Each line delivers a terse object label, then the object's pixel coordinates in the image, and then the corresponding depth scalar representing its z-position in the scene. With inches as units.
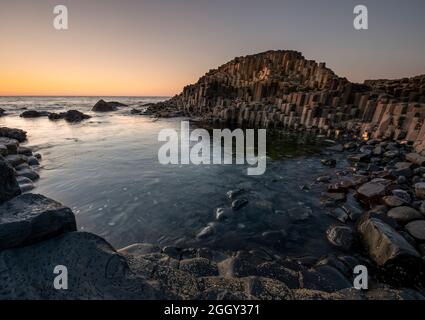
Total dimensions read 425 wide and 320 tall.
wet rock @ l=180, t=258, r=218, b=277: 141.7
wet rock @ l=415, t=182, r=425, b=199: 231.6
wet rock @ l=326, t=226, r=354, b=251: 176.8
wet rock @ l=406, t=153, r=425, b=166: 325.4
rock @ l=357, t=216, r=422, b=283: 139.3
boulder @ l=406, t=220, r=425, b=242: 170.4
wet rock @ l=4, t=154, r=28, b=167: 361.1
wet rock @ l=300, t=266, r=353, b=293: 134.0
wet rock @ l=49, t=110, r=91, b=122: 1166.3
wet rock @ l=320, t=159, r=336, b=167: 396.8
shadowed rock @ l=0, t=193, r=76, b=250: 108.4
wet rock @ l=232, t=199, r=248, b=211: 251.0
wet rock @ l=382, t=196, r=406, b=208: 215.0
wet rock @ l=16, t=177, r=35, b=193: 289.7
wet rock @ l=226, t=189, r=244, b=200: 281.6
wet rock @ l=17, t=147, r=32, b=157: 450.9
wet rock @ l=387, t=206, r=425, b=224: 192.7
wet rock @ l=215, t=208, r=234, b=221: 231.5
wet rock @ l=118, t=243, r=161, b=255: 166.2
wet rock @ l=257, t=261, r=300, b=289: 138.3
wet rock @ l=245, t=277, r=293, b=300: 113.7
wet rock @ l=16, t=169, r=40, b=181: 327.0
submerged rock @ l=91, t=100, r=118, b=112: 1932.8
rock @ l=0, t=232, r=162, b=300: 93.4
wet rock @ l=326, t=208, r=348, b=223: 219.2
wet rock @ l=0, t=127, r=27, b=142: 605.3
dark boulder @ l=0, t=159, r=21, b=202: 132.7
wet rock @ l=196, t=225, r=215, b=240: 199.0
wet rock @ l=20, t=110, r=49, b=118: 1309.1
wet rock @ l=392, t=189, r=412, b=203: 227.2
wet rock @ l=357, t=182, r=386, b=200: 244.2
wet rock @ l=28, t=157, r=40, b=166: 397.0
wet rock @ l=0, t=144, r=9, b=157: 383.5
